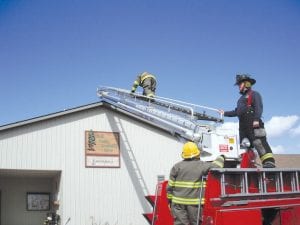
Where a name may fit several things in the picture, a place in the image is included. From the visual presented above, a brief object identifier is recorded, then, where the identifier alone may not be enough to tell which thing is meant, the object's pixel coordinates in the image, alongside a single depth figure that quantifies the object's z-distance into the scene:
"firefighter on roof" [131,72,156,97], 11.16
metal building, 12.56
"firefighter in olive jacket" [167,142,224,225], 5.10
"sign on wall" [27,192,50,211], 15.23
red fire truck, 5.02
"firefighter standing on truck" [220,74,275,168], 6.24
